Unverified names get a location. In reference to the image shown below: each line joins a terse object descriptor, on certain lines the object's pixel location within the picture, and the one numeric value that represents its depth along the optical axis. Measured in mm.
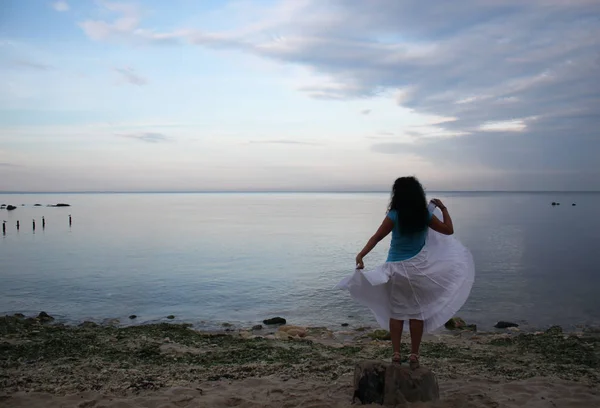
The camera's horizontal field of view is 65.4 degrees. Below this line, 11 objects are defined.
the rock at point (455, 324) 14475
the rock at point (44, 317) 16217
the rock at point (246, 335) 12871
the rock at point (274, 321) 15992
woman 6320
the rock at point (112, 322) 16062
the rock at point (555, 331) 13152
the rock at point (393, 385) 6195
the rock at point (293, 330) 13367
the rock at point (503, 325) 15200
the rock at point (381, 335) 13001
